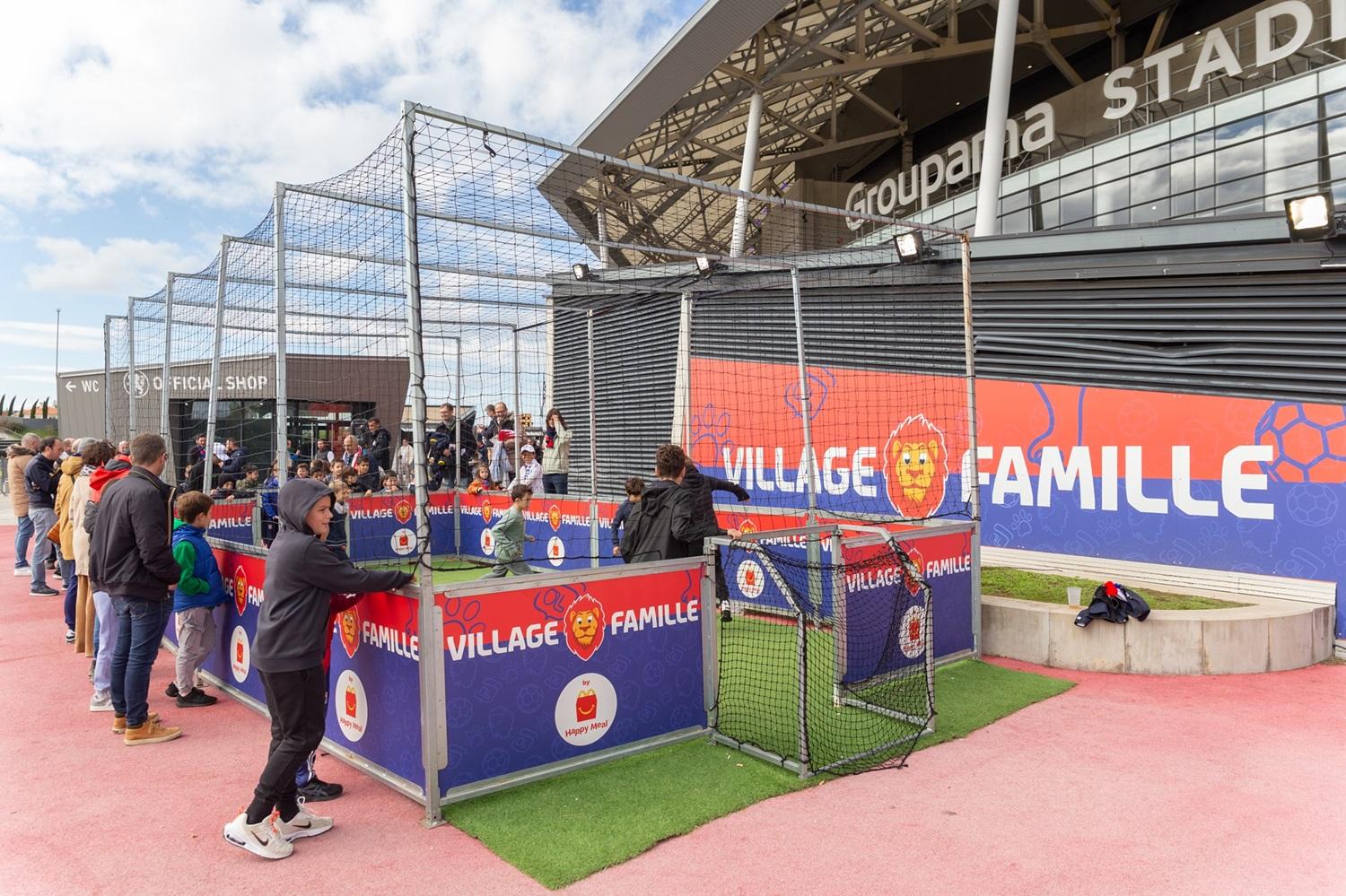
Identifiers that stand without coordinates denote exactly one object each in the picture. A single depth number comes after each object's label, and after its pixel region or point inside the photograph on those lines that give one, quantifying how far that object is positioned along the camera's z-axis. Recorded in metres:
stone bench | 6.19
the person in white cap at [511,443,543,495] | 12.38
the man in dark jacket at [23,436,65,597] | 9.70
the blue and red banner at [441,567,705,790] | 4.04
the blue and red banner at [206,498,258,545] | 9.80
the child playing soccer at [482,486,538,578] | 8.20
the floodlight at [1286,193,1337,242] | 6.71
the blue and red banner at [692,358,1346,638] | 7.26
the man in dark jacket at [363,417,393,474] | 10.73
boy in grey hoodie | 3.55
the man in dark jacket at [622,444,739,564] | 5.52
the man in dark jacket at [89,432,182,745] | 4.88
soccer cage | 4.81
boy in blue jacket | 5.54
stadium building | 7.31
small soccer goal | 4.74
